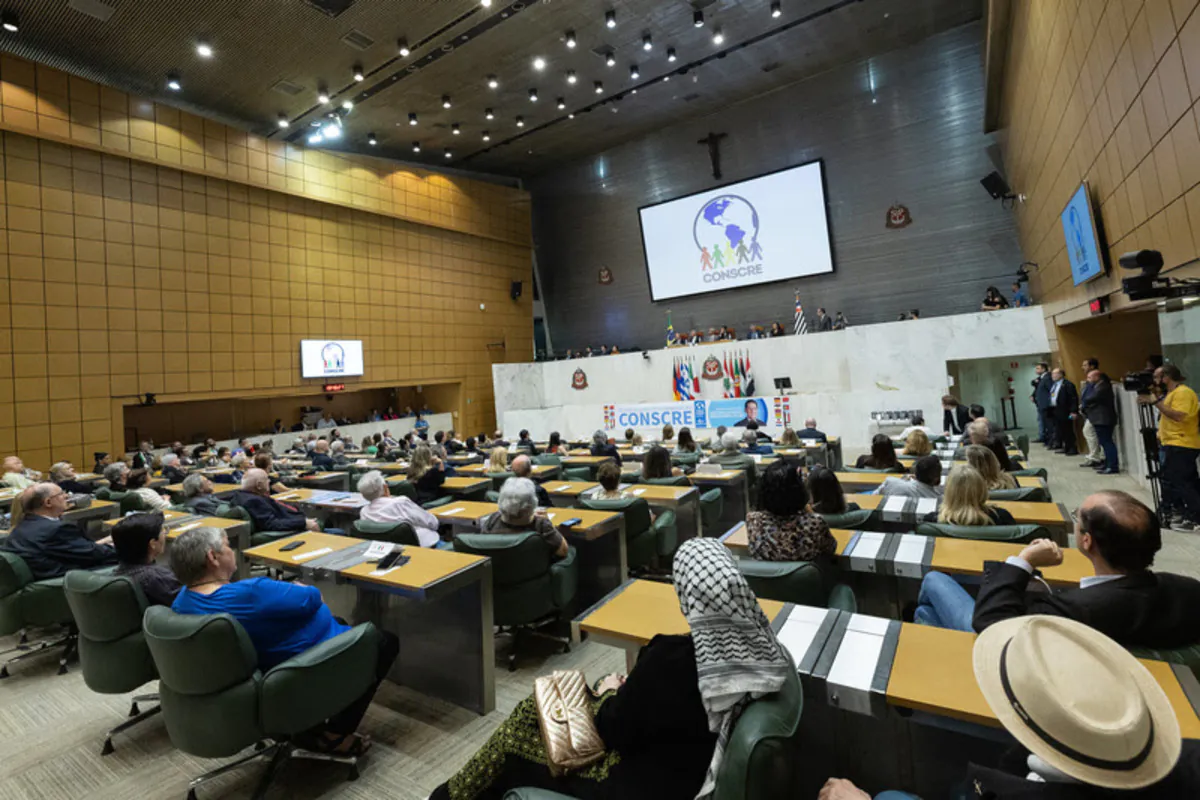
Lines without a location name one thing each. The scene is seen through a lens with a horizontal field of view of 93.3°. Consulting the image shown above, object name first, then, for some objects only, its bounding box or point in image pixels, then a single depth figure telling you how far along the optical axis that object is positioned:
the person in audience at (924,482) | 3.54
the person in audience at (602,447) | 7.48
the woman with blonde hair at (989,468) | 3.30
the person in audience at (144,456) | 10.06
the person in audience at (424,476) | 5.77
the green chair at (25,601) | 3.38
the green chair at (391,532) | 3.51
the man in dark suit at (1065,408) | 8.13
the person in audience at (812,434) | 7.82
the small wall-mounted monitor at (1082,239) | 5.91
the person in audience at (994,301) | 11.54
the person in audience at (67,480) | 7.23
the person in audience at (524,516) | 3.31
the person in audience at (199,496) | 4.95
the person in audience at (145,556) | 2.73
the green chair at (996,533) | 2.51
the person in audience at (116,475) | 7.10
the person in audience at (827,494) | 3.18
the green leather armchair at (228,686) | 2.02
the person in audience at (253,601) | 2.21
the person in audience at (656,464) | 5.29
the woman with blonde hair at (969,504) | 2.76
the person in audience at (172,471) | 8.16
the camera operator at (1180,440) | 4.48
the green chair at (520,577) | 3.13
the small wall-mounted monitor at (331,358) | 14.73
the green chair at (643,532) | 4.07
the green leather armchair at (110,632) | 2.53
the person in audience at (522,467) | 5.03
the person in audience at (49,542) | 3.55
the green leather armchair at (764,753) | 1.15
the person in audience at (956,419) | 9.08
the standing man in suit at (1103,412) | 6.73
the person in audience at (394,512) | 3.90
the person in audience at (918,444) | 5.39
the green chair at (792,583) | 2.28
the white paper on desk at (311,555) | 3.03
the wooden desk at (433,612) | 2.69
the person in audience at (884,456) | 4.94
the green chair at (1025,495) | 3.37
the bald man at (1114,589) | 1.51
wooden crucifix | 16.23
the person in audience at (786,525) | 2.51
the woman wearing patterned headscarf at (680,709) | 1.28
